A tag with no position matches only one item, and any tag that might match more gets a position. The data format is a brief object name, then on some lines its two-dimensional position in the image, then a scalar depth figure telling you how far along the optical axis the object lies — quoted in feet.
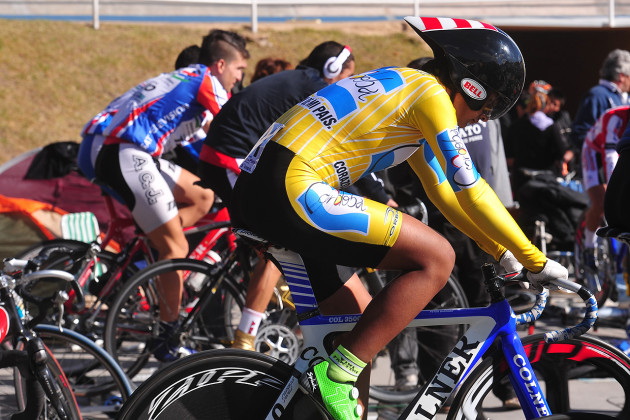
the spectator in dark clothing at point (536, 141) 66.08
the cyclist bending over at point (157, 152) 37.50
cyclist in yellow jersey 21.09
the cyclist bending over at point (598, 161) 44.34
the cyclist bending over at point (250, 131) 35.12
